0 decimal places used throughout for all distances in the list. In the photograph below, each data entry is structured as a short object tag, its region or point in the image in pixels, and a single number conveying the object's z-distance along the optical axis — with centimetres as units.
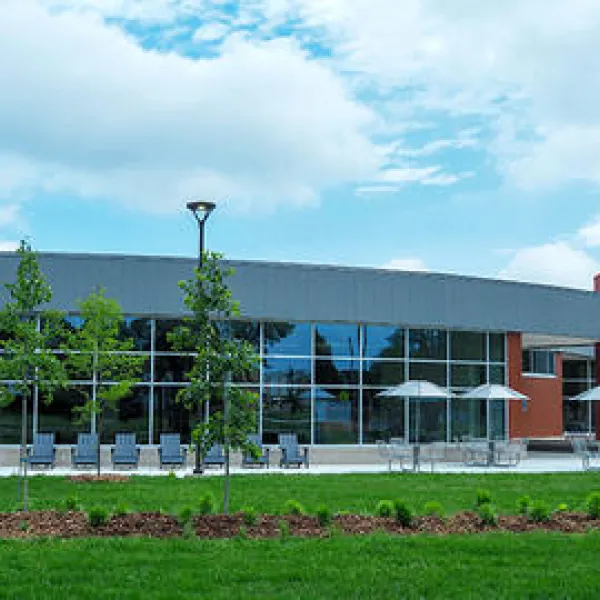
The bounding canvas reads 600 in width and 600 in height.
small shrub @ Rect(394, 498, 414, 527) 1276
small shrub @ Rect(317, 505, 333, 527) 1260
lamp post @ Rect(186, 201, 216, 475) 2394
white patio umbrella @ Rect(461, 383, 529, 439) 2827
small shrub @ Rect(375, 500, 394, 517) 1339
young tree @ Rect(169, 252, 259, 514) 1382
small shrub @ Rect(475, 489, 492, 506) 1376
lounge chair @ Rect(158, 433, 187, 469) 2570
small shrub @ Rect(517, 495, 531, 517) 1400
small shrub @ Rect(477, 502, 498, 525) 1291
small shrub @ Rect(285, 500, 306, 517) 1335
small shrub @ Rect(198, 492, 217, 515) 1320
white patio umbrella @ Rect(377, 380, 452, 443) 2688
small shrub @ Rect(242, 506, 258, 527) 1249
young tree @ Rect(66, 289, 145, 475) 2277
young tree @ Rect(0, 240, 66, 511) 1619
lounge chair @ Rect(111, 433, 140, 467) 2534
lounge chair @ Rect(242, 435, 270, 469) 2639
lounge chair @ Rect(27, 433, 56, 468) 2484
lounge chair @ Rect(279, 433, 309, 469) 2664
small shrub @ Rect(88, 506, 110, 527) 1216
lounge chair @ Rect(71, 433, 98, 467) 2511
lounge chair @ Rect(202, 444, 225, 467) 2586
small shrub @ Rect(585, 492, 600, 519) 1378
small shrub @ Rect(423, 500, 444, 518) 1320
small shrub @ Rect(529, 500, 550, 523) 1327
